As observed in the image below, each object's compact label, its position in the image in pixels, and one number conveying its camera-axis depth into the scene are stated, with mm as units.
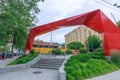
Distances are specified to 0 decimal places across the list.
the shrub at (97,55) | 6083
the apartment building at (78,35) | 28593
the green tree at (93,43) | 19734
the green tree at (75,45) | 23956
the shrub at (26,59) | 6500
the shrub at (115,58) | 5822
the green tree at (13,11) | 4535
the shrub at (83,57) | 5192
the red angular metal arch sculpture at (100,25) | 6165
